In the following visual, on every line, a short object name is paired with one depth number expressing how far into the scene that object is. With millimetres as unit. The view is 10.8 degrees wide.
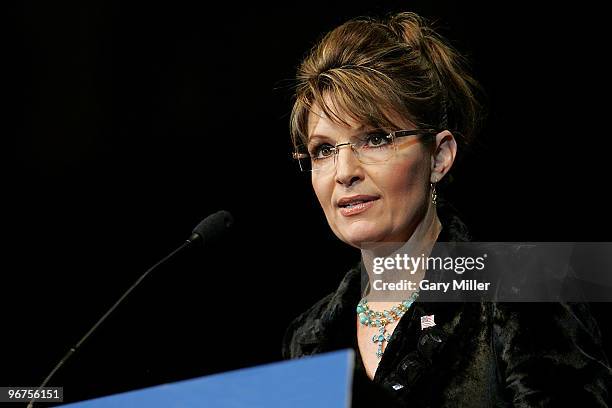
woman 3422
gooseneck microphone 3489
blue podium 2357
